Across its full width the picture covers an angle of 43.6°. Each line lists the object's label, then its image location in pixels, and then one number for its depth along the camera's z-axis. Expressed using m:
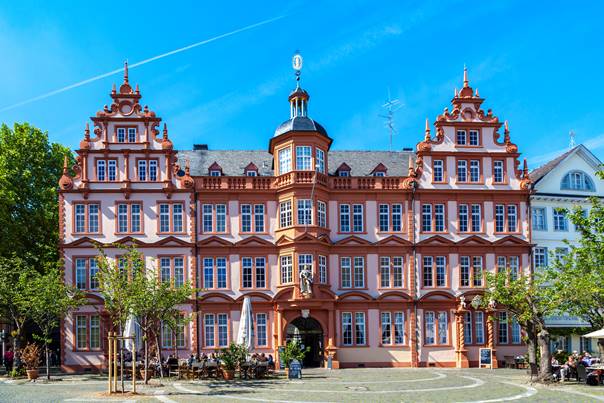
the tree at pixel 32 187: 51.72
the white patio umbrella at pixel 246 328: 39.31
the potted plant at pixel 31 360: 36.70
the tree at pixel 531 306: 34.47
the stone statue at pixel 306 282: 45.56
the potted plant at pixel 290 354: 36.94
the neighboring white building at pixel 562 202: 50.78
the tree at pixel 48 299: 38.19
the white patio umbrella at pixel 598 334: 34.12
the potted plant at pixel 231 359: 36.41
